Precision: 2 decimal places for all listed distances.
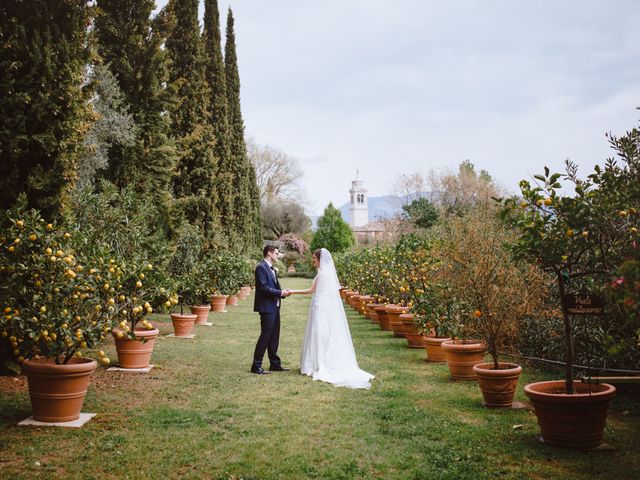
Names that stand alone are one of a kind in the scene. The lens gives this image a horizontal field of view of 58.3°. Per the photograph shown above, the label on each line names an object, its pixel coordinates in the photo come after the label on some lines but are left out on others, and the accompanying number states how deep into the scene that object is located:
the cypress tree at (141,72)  13.84
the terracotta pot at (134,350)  8.48
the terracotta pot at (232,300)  21.62
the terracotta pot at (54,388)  5.57
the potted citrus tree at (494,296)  6.52
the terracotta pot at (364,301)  17.12
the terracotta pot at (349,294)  21.23
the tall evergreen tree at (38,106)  7.49
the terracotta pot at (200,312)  14.91
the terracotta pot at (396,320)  13.11
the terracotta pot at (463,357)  8.09
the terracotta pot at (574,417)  4.91
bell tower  104.88
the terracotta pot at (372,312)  15.69
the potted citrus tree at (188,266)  14.78
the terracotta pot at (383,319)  14.51
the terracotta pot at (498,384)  6.41
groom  9.11
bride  8.61
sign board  5.08
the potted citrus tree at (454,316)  8.06
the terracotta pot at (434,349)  9.63
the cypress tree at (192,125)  18.73
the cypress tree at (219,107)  24.41
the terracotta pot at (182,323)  12.32
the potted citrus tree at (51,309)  5.62
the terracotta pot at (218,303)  18.80
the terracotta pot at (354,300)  19.59
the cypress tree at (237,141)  30.70
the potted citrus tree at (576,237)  4.94
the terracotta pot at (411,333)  11.37
